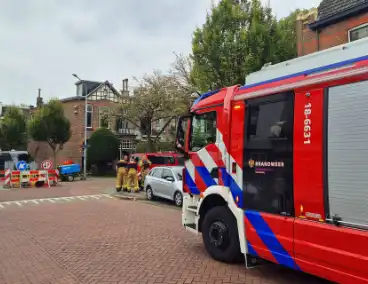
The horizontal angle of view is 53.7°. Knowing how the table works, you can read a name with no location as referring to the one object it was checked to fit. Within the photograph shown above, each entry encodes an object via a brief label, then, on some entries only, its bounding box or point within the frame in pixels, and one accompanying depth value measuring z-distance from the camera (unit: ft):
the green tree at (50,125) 117.39
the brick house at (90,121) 137.08
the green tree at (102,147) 123.54
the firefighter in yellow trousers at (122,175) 60.18
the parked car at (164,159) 79.79
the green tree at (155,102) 99.45
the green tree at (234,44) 47.65
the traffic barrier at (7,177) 75.01
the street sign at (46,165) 82.89
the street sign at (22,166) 85.81
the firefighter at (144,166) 67.13
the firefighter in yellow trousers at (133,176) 60.29
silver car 46.06
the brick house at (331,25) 40.19
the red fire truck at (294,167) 13.34
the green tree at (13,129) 130.93
